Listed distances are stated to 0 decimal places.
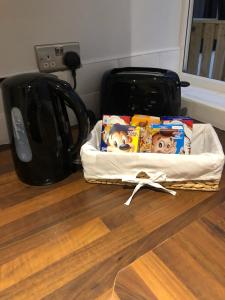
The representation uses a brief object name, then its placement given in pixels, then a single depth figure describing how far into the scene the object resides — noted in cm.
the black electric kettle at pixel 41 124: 60
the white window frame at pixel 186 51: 112
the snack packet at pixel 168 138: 68
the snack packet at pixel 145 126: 70
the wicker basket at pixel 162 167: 60
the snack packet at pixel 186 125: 70
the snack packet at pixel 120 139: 68
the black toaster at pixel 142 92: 84
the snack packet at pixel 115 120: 74
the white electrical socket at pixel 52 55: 83
